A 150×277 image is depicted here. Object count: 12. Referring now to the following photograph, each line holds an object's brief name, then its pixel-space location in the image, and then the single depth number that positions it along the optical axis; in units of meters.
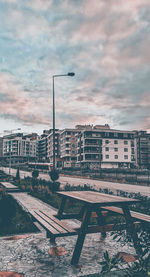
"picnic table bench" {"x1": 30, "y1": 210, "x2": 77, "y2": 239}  4.71
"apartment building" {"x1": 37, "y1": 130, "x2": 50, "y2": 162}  154.62
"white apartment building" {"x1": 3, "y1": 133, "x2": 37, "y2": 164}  168.38
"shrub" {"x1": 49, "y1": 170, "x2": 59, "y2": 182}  18.08
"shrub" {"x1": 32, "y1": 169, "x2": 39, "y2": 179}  24.02
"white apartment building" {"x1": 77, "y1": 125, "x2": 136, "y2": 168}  84.56
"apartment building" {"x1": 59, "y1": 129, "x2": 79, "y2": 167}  103.50
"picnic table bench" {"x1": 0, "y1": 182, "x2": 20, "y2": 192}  17.19
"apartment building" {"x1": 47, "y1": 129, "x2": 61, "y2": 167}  123.96
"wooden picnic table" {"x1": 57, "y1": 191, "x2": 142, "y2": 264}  4.70
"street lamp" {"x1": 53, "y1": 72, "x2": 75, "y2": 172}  18.75
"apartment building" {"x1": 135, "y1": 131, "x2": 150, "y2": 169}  138.25
